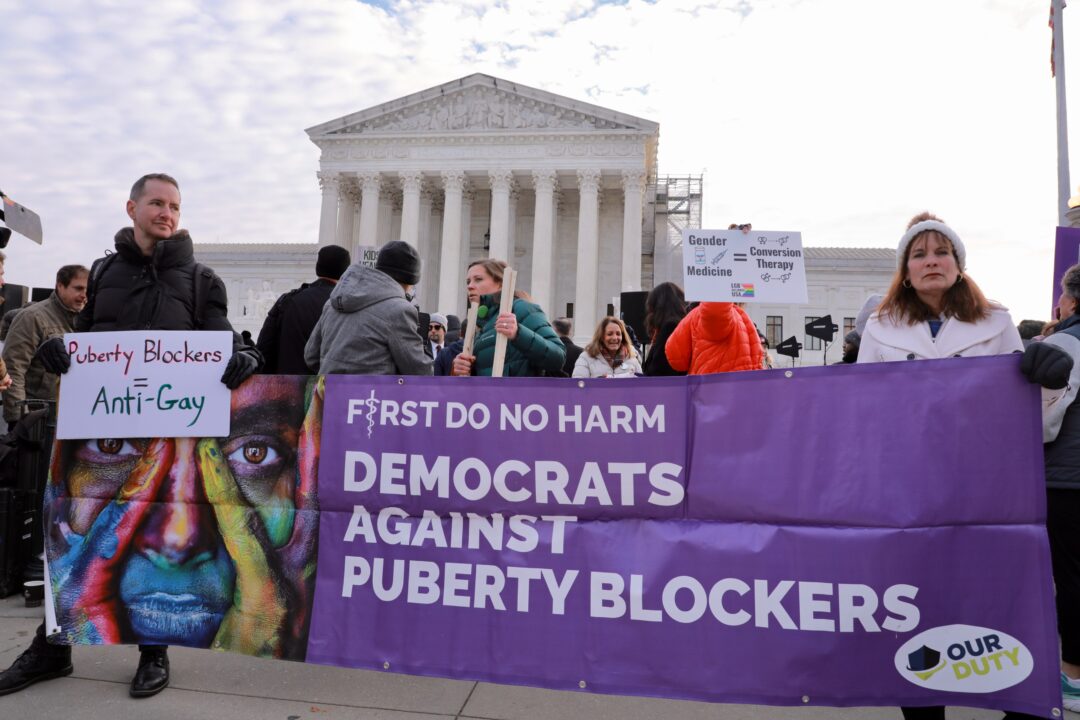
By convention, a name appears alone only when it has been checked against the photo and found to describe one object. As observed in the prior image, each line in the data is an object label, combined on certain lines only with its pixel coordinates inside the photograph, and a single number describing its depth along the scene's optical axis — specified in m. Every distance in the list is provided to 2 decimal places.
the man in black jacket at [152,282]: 3.49
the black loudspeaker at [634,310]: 11.34
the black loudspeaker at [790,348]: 21.95
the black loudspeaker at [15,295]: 10.72
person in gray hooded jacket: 3.77
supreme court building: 42.75
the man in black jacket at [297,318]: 4.98
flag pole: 11.87
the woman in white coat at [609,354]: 6.50
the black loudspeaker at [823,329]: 19.92
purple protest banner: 2.40
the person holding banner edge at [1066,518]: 3.26
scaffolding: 51.53
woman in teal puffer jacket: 4.17
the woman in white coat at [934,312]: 2.75
